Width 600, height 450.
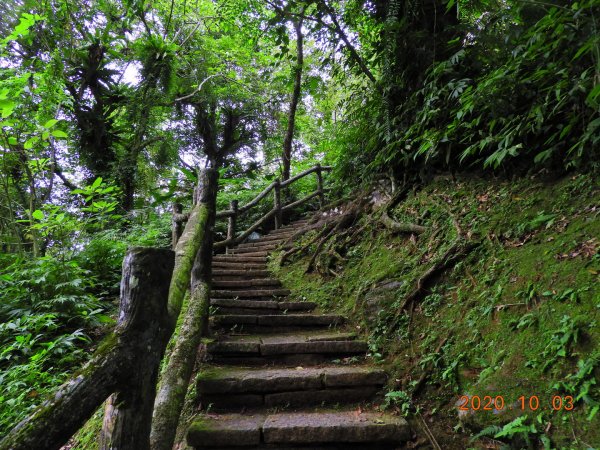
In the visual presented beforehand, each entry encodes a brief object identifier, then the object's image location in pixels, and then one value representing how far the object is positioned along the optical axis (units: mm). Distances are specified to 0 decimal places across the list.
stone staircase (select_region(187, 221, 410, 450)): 2340
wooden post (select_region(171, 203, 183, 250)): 4648
